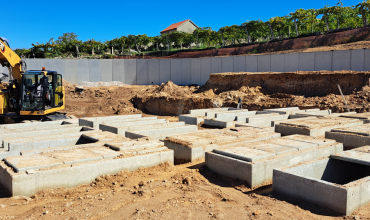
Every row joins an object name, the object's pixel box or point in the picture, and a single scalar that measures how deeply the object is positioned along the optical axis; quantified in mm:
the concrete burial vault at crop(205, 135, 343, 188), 4769
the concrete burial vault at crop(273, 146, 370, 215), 3670
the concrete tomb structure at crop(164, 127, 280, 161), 6219
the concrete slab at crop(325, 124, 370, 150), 6531
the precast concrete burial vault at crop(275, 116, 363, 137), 7398
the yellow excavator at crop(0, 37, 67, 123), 10031
